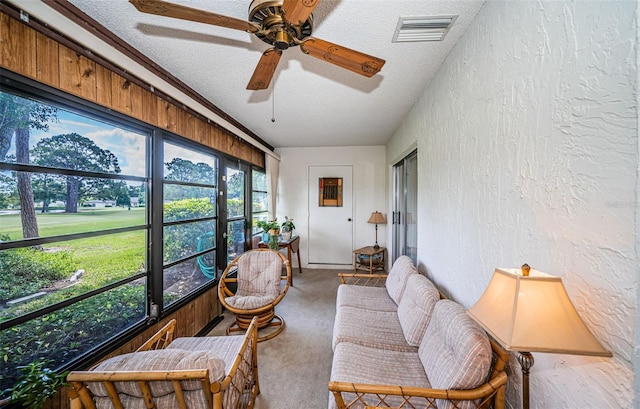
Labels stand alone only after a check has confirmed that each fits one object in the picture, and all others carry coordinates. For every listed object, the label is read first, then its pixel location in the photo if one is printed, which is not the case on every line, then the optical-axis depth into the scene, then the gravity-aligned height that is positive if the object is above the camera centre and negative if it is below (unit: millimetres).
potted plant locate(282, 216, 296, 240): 4297 -503
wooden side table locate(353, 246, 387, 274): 4102 -1011
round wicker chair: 2436 -989
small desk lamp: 4348 -317
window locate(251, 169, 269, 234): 4164 +53
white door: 4832 -430
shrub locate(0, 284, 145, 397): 1192 -773
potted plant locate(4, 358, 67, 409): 1067 -845
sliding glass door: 2932 -89
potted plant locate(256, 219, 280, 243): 3842 -450
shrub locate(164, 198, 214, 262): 2230 -279
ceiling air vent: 1390 +1058
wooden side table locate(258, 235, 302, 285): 3930 -735
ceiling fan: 939 +756
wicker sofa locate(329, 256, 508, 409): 1058 -879
